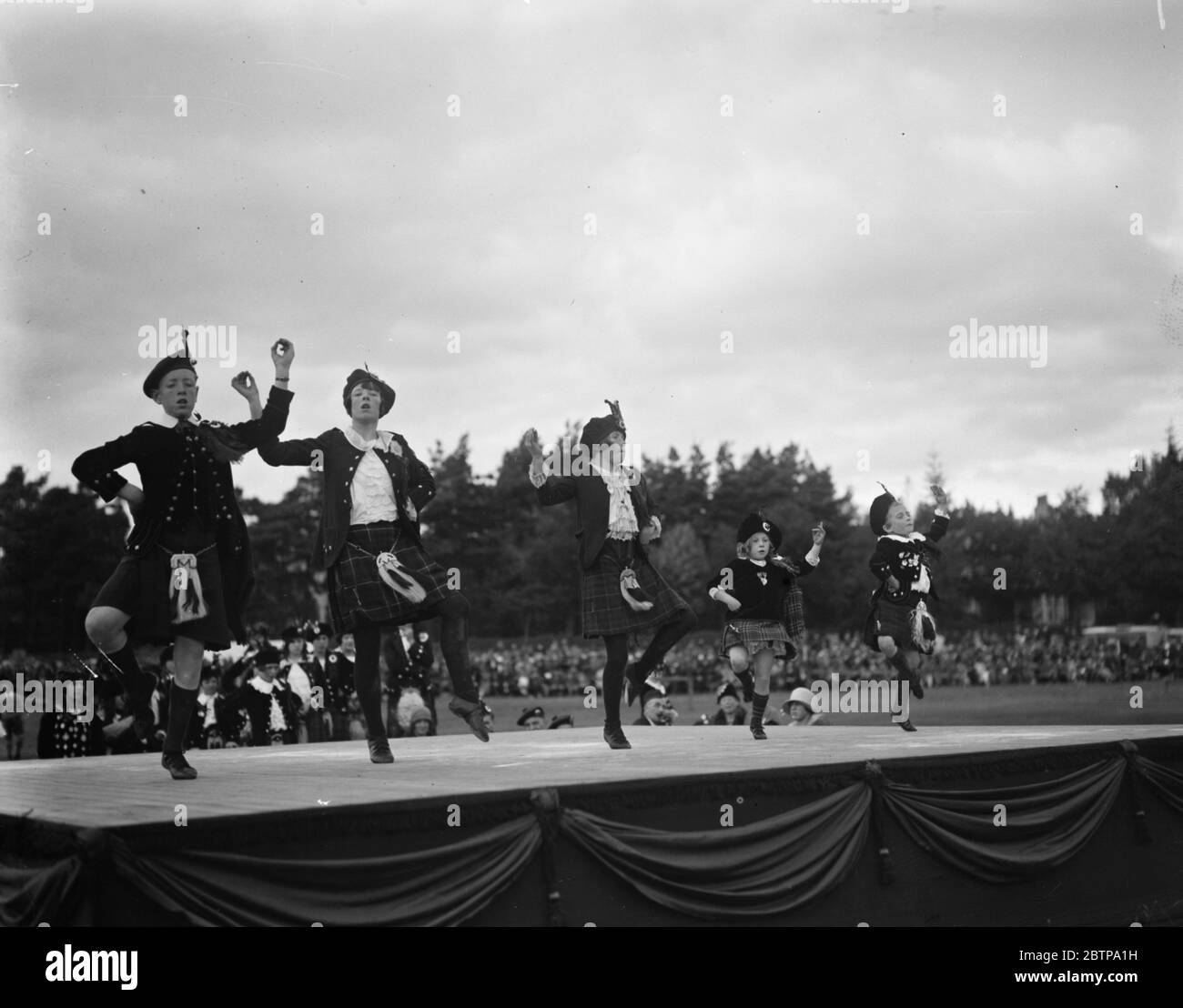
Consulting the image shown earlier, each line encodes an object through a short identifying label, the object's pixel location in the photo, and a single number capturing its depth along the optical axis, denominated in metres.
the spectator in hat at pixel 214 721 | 14.38
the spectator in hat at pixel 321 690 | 15.54
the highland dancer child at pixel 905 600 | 11.39
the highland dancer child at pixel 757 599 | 11.23
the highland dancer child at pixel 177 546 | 7.21
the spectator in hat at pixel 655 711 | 15.80
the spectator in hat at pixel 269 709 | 14.07
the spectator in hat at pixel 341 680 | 15.62
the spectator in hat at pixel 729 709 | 15.26
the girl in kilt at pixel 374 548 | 7.91
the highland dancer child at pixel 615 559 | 9.22
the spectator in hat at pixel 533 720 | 15.32
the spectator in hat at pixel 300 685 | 15.22
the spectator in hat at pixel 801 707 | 15.43
